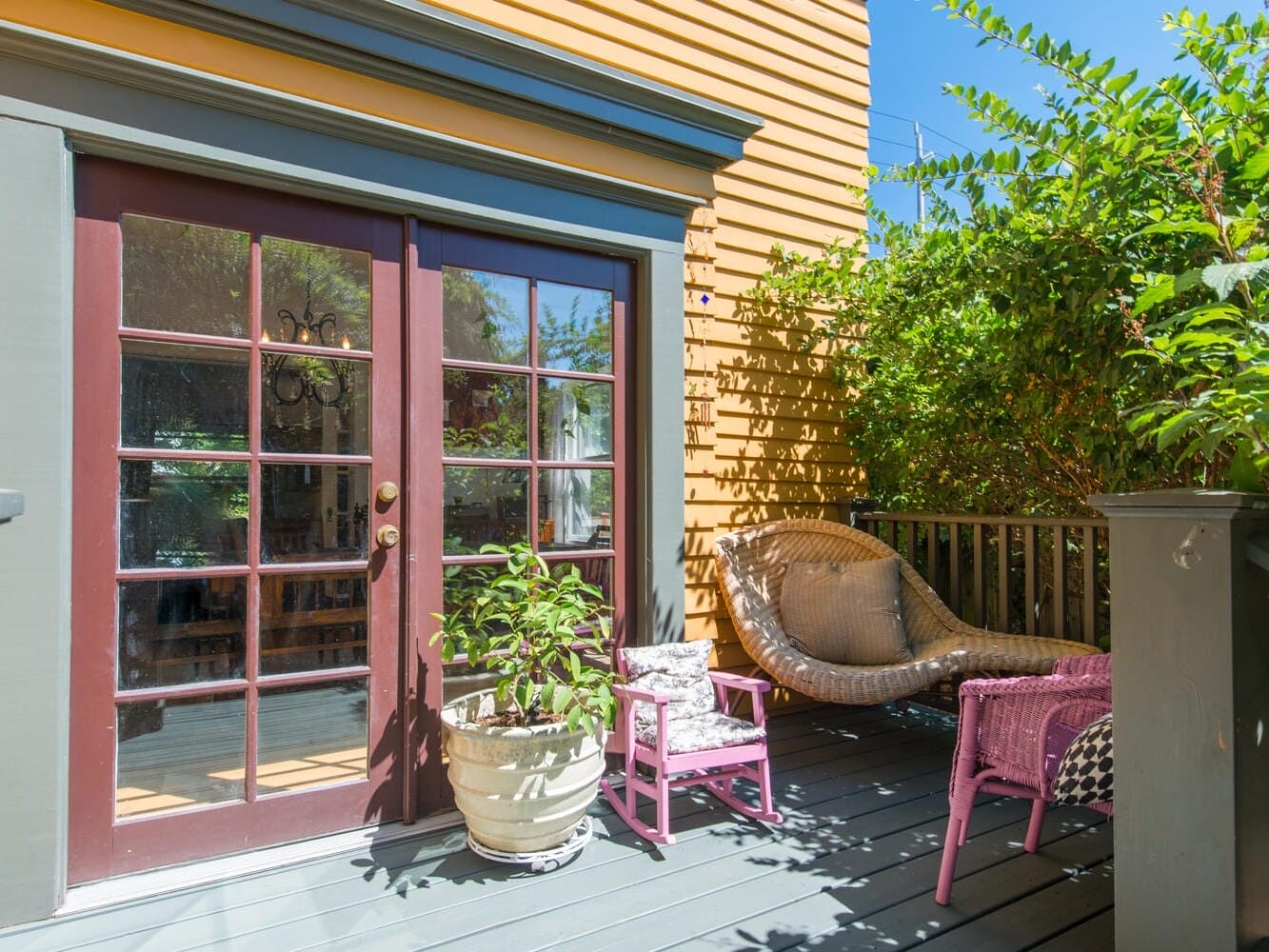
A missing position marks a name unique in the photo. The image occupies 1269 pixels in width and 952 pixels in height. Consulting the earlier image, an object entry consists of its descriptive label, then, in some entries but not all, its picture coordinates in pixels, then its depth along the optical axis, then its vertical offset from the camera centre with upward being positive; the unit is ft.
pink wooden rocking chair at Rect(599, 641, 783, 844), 8.13 -2.80
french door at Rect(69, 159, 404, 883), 7.20 -0.37
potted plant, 7.44 -2.48
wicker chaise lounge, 9.95 -2.22
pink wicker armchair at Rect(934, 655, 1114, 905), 6.41 -2.18
